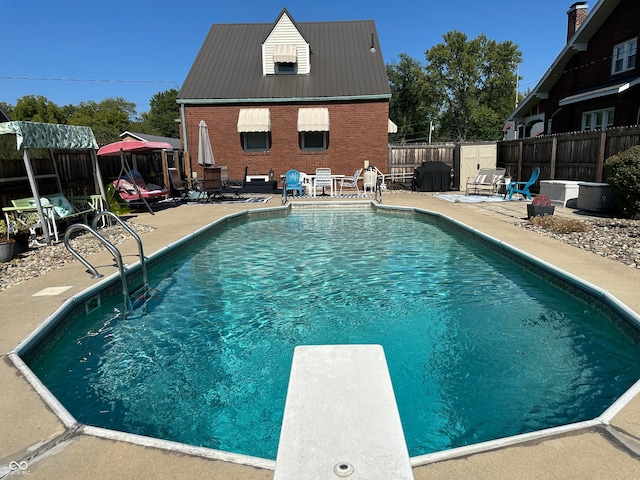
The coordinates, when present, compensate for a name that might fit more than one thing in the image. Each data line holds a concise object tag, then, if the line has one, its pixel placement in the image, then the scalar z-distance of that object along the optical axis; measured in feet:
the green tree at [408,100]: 182.80
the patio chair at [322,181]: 54.95
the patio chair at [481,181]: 52.41
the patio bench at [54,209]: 27.50
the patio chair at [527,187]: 45.32
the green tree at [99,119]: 170.07
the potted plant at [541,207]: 32.09
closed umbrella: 52.70
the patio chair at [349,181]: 55.80
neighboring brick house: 51.44
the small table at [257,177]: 63.16
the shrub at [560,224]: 28.35
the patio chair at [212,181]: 48.06
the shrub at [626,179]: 29.60
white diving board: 5.76
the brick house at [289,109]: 61.87
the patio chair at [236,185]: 55.47
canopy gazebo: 25.79
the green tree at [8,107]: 180.55
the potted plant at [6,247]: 22.86
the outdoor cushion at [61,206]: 29.11
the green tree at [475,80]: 177.06
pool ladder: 16.96
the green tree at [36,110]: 160.66
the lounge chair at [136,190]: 40.32
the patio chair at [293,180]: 54.60
